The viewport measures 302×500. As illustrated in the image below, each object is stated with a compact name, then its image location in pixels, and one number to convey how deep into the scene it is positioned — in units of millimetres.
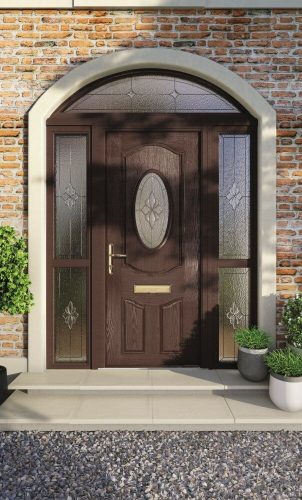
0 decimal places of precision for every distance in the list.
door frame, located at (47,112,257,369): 4426
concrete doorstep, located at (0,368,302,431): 3385
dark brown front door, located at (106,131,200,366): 4492
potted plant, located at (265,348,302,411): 3508
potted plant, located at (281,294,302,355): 3875
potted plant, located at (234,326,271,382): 3973
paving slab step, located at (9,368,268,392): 3920
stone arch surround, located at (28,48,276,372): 4262
